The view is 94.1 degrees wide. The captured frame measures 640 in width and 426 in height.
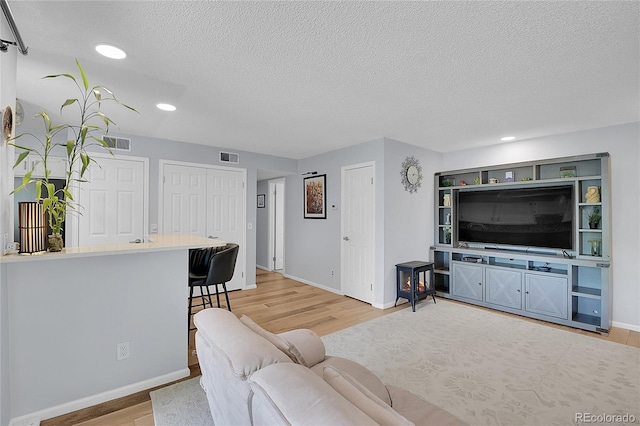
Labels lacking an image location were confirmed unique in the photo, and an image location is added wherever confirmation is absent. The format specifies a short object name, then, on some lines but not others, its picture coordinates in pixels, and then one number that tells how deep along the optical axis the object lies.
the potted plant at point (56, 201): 1.72
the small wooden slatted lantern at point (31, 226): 1.78
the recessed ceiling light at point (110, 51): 1.96
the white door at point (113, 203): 3.88
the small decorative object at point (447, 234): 5.07
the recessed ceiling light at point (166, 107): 3.02
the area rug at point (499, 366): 2.07
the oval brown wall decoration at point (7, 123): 1.67
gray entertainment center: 3.59
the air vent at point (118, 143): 4.01
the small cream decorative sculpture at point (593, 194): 3.57
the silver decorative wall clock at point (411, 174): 4.58
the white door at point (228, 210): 4.87
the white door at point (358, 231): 4.46
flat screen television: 3.88
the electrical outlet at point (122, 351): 2.17
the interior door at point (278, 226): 6.96
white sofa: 0.72
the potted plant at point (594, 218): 3.60
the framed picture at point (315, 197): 5.28
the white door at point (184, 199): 4.45
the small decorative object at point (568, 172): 3.84
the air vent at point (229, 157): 4.96
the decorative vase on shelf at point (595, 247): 3.59
